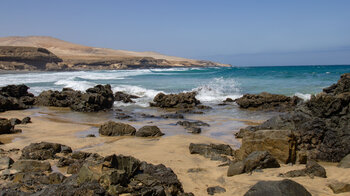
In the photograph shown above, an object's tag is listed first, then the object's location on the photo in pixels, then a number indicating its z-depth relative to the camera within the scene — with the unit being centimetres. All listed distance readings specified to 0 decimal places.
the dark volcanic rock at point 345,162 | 540
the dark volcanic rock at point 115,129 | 855
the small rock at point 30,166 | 513
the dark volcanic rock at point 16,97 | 1328
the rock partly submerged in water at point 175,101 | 1527
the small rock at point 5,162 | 527
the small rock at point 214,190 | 441
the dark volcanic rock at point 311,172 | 485
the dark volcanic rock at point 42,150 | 589
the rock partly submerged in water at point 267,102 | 1422
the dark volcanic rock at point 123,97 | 1750
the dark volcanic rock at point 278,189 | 344
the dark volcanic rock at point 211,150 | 651
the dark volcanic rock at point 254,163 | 511
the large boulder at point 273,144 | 565
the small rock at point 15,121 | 985
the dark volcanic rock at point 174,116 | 1216
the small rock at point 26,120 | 1007
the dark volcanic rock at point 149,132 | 845
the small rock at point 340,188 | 411
